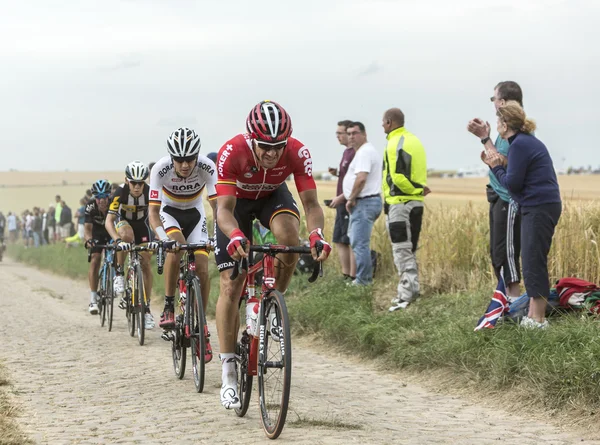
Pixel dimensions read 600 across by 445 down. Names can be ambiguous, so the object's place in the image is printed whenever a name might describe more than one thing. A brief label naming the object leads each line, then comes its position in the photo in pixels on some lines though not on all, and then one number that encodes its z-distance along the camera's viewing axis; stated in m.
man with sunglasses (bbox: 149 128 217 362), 19.12
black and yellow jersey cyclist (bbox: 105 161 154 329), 25.36
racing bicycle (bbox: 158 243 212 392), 16.70
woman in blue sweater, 16.98
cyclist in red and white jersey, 13.53
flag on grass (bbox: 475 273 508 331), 18.14
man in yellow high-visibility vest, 23.59
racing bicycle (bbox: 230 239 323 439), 12.41
